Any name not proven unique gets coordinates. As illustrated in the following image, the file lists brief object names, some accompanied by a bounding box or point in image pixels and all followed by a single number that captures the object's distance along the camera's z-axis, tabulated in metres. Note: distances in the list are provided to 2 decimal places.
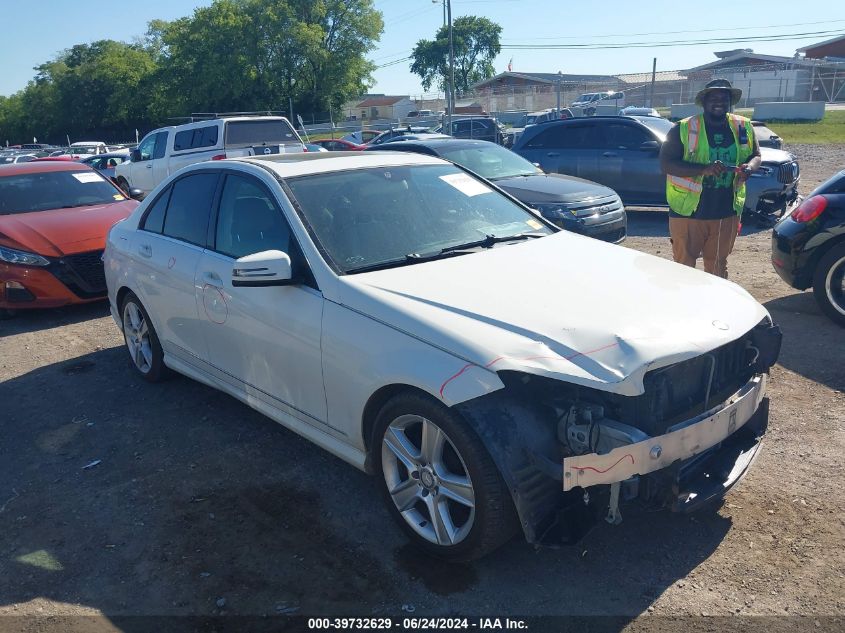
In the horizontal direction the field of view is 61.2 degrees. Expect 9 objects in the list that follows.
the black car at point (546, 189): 8.95
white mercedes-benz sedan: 2.81
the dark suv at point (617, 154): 11.08
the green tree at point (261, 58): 54.75
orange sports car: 7.38
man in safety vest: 5.93
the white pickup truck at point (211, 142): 13.95
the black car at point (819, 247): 6.07
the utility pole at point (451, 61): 28.98
